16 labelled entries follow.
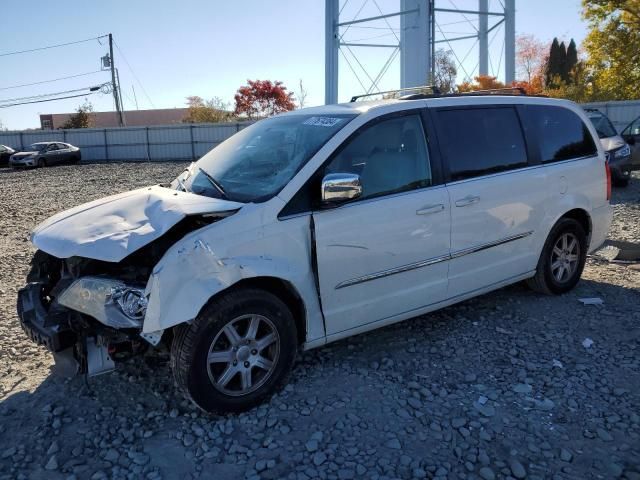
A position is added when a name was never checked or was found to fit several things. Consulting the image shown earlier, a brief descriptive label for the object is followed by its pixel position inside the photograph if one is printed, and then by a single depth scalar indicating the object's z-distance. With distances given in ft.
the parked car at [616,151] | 39.19
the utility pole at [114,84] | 142.82
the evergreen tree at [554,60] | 162.09
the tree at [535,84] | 131.24
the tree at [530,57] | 175.63
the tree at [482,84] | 117.84
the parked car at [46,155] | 93.50
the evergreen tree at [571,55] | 160.91
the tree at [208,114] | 149.38
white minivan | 10.71
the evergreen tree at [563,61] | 159.84
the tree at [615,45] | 75.41
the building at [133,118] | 219.41
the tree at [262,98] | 153.28
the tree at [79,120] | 151.74
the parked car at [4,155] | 98.12
